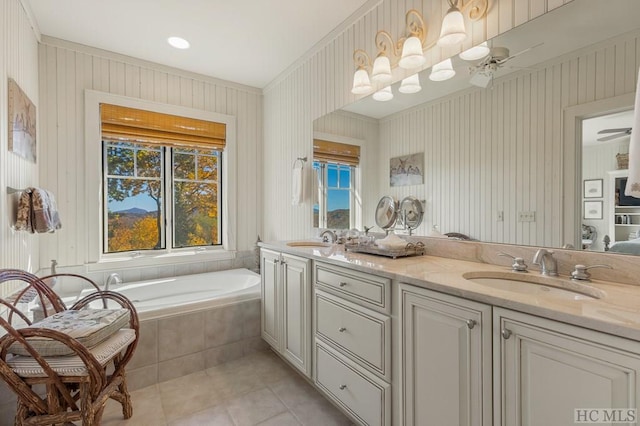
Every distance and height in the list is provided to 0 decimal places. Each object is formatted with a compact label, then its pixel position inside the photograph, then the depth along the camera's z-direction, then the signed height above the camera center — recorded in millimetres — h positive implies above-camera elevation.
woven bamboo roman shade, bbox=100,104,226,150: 2814 +836
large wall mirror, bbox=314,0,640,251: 1133 +361
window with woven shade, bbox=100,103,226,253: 2910 +331
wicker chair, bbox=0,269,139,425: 1238 -688
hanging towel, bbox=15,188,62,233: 1880 -7
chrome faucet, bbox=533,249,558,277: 1223 -215
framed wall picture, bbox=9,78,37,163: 1822 +589
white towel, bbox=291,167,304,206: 2746 +217
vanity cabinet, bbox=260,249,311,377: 1908 -678
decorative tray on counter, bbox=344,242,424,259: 1690 -234
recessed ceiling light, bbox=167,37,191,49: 2529 +1449
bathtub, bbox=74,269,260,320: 2279 -736
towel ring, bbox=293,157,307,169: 2820 +475
